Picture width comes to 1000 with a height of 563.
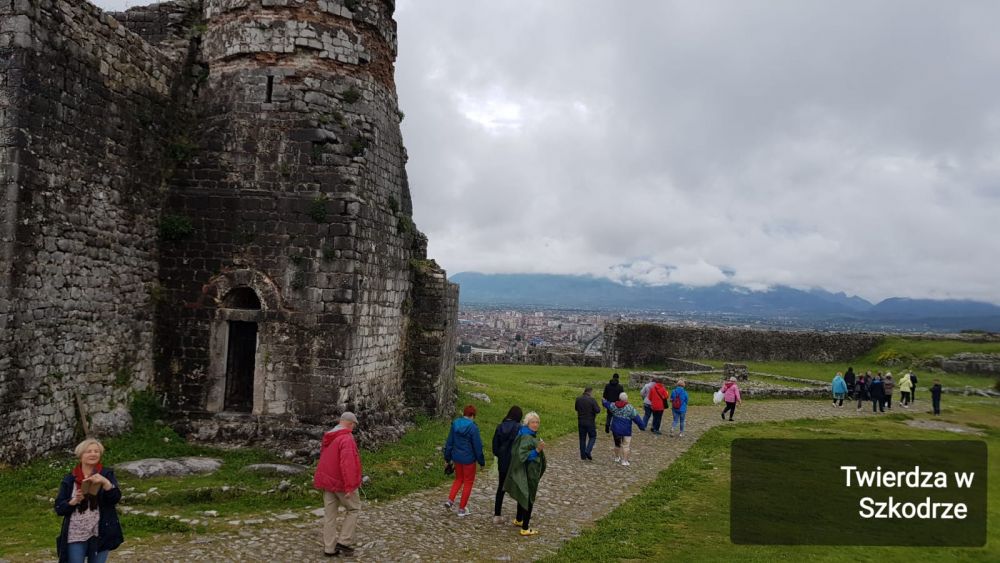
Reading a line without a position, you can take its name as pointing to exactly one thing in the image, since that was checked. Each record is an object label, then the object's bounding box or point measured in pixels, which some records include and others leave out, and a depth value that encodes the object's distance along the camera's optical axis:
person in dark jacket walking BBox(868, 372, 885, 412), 26.75
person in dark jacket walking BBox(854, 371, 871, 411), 28.58
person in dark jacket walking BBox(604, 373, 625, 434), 19.02
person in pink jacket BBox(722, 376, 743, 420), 22.36
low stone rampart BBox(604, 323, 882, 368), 44.25
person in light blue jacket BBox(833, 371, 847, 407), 28.55
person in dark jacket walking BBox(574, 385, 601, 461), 15.79
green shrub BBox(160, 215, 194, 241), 14.53
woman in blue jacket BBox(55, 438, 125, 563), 6.33
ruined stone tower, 13.61
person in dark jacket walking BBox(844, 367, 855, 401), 30.69
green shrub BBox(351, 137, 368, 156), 14.88
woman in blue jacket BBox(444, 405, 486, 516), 10.91
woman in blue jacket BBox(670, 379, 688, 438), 19.62
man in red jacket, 8.91
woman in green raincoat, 10.29
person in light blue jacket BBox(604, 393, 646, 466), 15.62
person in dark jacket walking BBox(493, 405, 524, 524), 10.89
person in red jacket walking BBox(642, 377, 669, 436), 20.03
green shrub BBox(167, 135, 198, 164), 14.58
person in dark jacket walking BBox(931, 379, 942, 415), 25.44
